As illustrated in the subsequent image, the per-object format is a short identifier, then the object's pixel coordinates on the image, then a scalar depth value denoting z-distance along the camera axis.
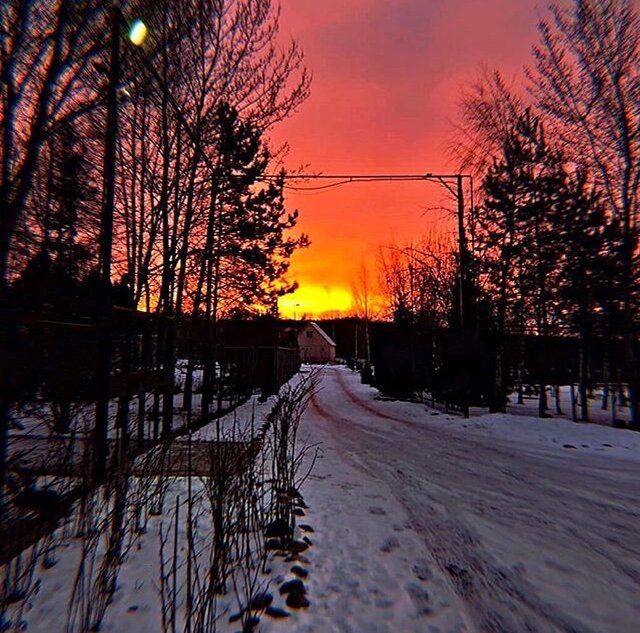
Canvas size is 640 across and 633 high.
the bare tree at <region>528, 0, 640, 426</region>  10.69
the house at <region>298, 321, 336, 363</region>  72.88
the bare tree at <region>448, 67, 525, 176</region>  13.16
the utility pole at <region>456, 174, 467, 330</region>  13.55
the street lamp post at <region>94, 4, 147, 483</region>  5.46
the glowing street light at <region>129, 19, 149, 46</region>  6.10
